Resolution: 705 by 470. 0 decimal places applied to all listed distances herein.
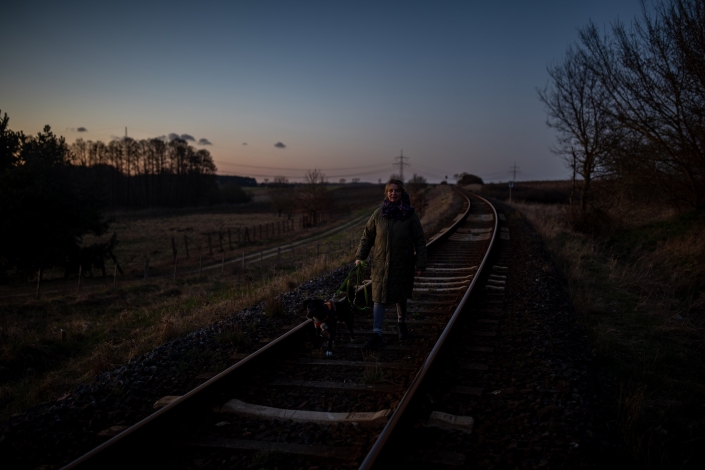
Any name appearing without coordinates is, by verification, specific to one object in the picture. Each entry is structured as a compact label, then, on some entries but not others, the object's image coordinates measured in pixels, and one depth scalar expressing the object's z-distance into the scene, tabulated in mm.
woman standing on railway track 5312
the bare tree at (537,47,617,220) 18188
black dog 5109
